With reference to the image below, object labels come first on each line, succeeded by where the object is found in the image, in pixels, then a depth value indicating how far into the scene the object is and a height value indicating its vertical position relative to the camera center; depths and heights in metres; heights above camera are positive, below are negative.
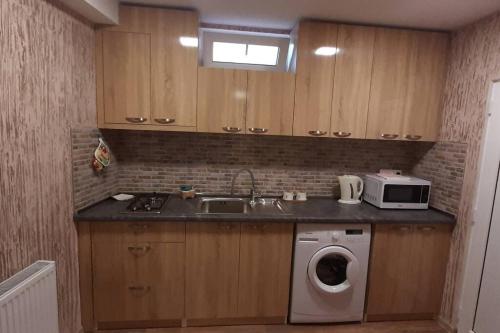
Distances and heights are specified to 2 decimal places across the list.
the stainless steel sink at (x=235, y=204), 2.38 -0.59
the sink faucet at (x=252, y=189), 2.54 -0.47
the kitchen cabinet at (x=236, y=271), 2.06 -1.00
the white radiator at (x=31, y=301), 1.18 -0.80
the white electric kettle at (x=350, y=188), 2.49 -0.40
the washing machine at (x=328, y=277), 2.10 -1.02
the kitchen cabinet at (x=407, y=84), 2.25 +0.51
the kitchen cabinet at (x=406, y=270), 2.17 -0.99
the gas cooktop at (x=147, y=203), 2.03 -0.55
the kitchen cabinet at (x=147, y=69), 2.05 +0.49
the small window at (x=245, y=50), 2.43 +0.78
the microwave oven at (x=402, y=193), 2.31 -0.39
